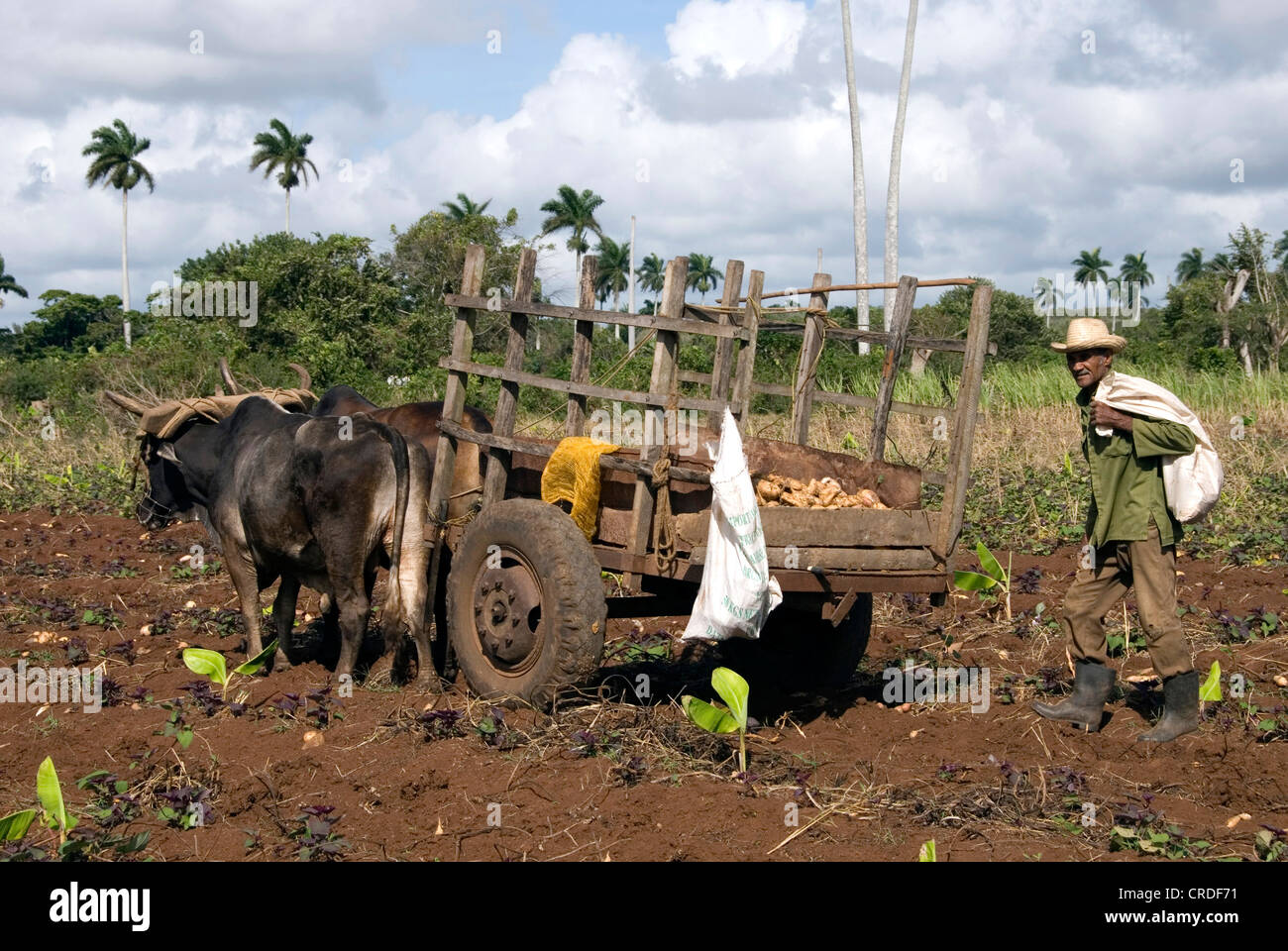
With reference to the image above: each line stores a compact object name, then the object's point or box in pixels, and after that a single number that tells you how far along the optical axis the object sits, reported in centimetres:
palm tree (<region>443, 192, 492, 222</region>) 3969
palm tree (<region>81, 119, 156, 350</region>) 4634
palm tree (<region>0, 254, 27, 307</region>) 5327
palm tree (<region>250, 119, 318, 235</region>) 4784
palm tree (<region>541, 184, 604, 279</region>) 4759
